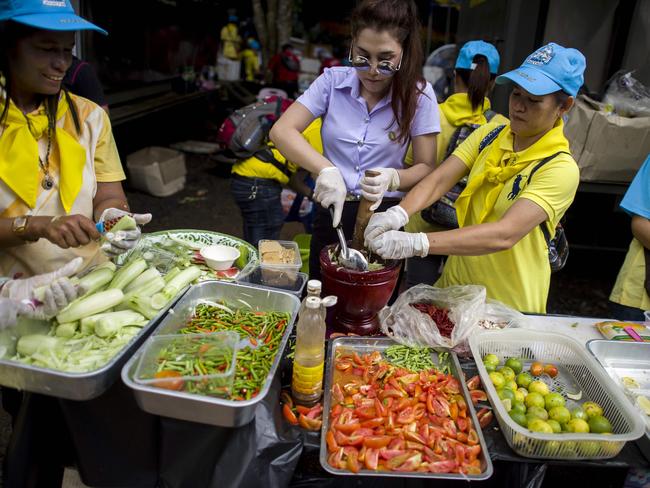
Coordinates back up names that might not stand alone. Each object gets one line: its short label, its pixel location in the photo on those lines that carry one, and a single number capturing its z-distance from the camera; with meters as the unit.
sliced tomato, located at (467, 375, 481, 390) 1.96
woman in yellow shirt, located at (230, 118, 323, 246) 4.08
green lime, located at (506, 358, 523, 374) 2.09
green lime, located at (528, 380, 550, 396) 1.95
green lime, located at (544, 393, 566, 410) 1.87
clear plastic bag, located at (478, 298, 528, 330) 2.28
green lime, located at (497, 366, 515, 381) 2.02
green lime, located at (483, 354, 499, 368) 2.09
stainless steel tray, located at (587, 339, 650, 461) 2.22
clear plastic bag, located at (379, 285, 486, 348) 2.14
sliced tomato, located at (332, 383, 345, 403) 1.86
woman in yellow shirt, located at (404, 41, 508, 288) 3.47
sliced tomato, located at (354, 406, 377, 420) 1.79
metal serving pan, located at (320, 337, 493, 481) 1.55
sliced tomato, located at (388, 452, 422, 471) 1.58
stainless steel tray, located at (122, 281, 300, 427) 1.51
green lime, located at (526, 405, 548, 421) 1.79
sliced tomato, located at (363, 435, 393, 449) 1.66
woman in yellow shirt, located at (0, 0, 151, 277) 1.94
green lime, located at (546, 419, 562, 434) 1.75
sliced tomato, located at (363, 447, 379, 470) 1.58
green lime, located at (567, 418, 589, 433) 1.73
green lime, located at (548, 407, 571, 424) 1.80
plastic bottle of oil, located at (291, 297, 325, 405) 1.72
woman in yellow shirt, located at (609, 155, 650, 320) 2.81
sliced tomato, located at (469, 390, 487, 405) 1.90
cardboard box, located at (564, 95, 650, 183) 4.08
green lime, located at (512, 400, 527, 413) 1.81
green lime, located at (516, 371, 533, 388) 2.01
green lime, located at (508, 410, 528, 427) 1.75
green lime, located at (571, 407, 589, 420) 1.80
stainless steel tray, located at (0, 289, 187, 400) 1.55
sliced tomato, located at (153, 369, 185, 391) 1.54
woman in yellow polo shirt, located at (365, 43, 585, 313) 2.13
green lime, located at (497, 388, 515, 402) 1.86
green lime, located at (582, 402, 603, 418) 1.82
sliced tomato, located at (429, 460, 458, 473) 1.58
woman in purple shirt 2.44
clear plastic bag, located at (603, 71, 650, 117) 4.18
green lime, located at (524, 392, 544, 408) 1.87
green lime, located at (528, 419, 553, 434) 1.69
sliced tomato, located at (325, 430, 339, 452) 1.64
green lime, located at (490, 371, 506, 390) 1.95
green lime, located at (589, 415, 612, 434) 1.73
